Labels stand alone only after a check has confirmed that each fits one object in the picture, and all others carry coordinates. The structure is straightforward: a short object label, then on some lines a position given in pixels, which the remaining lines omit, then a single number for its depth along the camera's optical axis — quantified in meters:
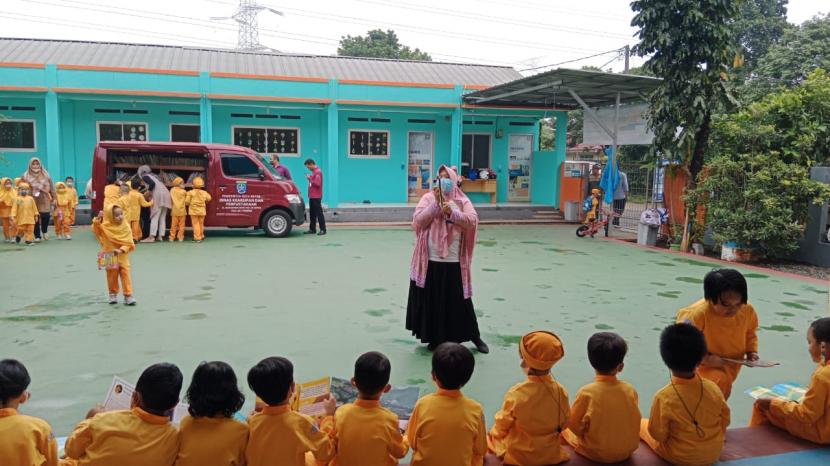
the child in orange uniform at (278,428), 2.43
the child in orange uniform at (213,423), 2.39
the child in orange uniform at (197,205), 11.52
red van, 11.70
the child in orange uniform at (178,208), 11.41
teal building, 14.46
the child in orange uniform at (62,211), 11.49
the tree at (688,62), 11.30
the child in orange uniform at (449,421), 2.57
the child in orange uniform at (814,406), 3.07
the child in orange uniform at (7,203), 10.77
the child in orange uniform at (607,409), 2.80
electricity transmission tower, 45.42
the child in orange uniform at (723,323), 3.22
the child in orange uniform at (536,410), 2.75
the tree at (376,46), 36.84
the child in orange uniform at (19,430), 2.30
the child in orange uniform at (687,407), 2.84
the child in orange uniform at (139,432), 2.31
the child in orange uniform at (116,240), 6.30
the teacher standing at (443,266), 4.68
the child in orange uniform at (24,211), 10.58
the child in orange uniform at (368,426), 2.56
